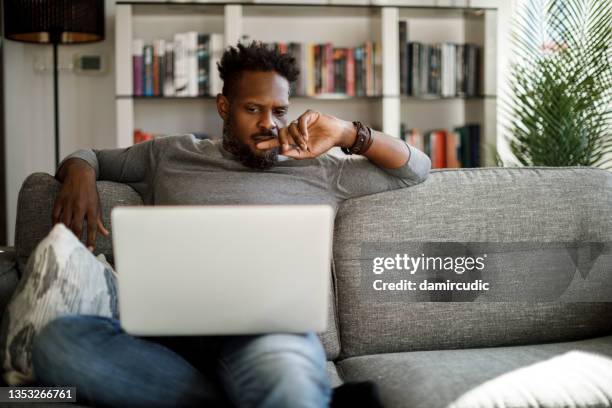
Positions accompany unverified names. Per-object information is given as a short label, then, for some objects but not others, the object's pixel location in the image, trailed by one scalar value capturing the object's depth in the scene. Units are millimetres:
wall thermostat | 3865
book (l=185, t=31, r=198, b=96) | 3715
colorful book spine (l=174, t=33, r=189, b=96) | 3717
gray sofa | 1753
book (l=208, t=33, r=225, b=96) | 3699
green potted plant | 3107
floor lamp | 3318
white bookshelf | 3689
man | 1256
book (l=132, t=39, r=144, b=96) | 3703
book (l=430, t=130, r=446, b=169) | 3945
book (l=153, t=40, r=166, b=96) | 3711
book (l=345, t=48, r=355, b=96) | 3834
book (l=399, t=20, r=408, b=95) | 3852
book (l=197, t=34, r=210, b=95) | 3721
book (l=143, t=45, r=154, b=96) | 3704
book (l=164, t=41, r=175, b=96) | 3723
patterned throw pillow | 1377
